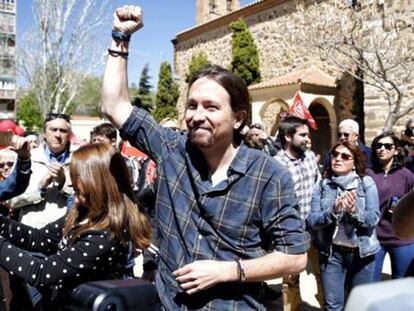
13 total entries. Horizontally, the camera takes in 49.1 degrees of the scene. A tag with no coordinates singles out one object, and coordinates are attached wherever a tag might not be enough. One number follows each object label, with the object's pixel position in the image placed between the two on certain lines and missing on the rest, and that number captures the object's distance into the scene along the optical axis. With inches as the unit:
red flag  340.6
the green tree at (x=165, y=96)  1056.2
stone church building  629.0
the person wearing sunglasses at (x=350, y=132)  200.5
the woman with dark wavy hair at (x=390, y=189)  157.2
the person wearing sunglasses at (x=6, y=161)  158.7
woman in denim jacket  140.3
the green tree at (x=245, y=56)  808.9
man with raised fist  66.4
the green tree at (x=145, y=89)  1481.8
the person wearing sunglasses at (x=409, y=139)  203.6
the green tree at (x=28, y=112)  1758.1
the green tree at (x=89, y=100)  2274.9
